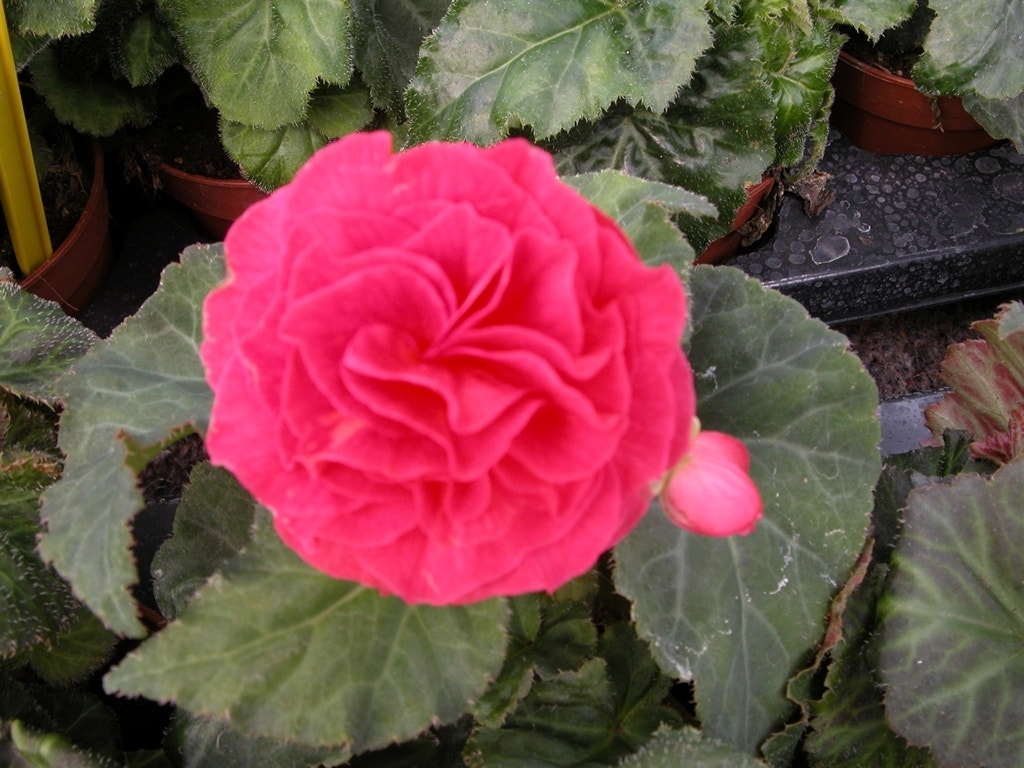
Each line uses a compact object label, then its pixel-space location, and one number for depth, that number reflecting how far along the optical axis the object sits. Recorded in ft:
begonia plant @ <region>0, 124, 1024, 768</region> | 1.27
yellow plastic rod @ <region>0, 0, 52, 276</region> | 2.61
